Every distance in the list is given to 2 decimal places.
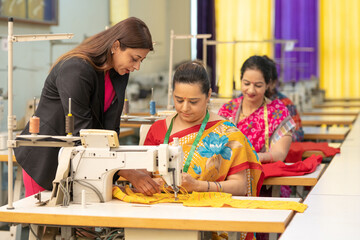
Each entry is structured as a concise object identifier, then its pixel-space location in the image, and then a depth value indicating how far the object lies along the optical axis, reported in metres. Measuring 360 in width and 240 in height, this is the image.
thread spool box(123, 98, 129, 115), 3.58
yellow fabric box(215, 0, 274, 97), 10.14
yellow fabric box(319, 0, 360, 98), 10.16
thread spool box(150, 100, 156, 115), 3.51
